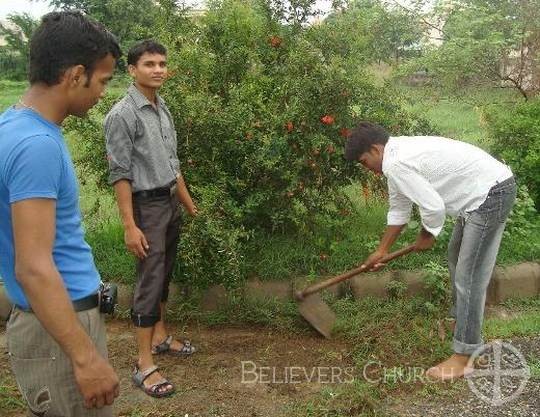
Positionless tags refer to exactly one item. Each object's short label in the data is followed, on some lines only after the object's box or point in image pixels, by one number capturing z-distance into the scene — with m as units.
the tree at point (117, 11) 17.06
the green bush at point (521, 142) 5.27
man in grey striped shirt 3.22
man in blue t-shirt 1.59
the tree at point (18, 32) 24.67
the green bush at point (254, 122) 4.23
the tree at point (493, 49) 7.39
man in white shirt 3.26
